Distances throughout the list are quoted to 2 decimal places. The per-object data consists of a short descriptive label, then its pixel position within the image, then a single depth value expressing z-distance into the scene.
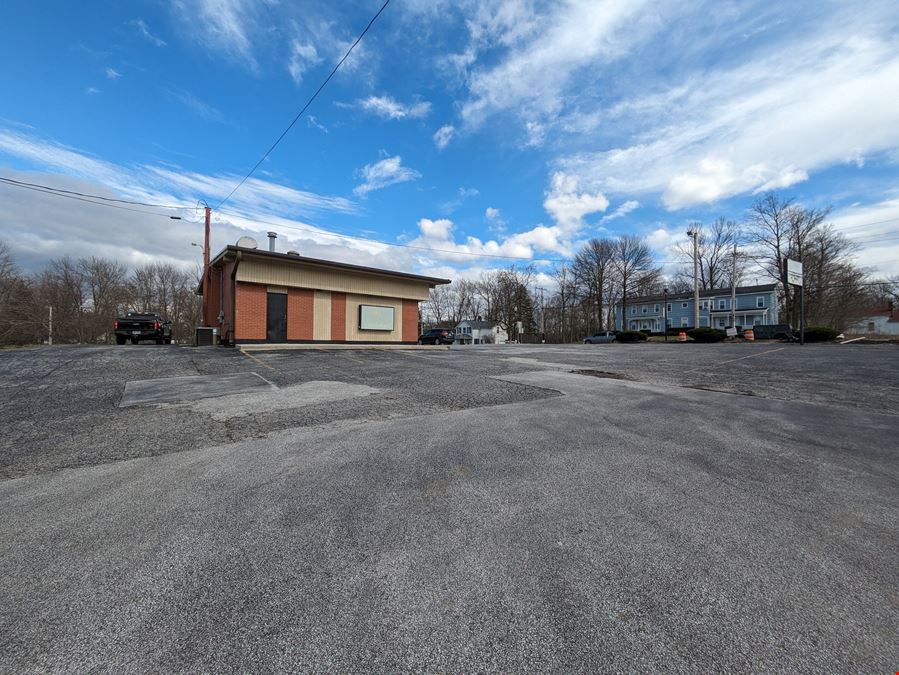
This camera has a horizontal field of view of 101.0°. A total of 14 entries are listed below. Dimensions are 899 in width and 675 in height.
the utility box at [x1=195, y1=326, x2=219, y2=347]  16.67
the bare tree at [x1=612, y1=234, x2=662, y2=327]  49.22
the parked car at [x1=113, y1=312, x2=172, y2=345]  18.16
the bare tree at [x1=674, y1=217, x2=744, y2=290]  48.33
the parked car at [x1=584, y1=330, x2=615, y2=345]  39.83
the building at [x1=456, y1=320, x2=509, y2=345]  62.28
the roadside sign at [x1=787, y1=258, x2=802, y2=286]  20.63
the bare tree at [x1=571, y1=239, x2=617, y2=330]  50.83
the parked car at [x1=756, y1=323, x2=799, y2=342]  27.18
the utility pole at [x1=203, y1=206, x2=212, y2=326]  20.36
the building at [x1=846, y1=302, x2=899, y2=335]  59.84
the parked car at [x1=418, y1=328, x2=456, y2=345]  31.05
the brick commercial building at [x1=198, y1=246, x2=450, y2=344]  15.63
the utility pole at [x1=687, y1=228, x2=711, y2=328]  31.39
